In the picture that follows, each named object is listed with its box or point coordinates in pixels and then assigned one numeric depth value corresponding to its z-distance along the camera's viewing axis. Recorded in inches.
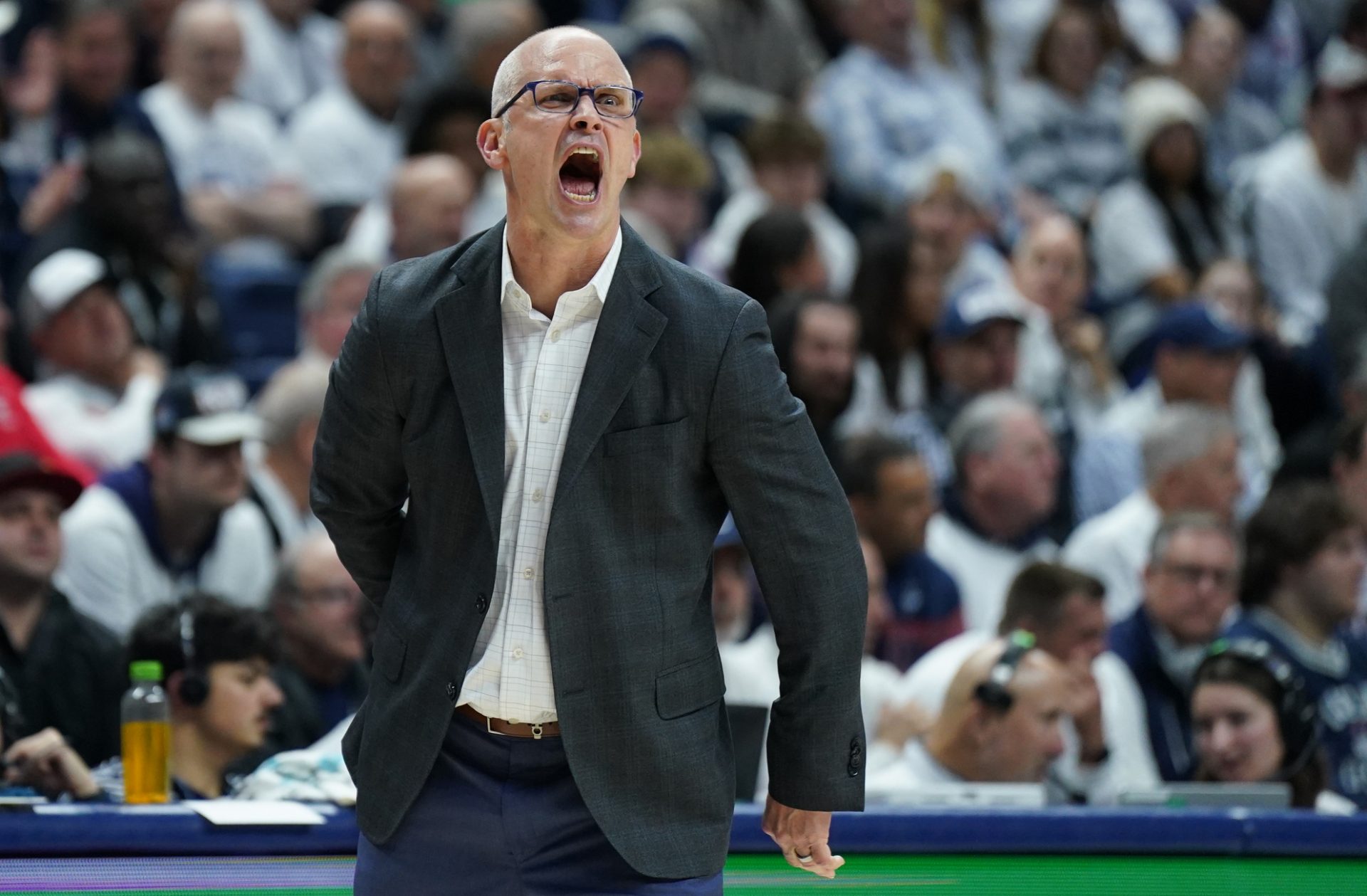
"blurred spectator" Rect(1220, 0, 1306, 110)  901.2
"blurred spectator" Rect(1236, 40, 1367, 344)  754.2
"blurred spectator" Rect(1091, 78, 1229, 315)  729.6
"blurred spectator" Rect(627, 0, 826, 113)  758.5
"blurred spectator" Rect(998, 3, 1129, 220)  778.8
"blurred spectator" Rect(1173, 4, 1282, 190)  841.5
